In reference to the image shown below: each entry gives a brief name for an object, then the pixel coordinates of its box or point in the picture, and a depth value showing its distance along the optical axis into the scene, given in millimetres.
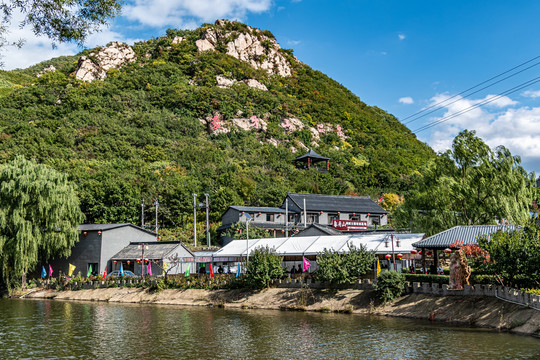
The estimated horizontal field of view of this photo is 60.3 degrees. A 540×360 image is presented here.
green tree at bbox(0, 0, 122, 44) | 13224
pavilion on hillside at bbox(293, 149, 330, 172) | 101688
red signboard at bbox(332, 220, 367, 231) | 61041
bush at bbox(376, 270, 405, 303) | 32938
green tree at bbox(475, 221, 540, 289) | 27312
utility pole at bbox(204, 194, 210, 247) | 61850
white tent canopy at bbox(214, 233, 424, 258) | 38719
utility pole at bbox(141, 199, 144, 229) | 65750
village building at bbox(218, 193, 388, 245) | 65312
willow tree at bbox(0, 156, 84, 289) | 44656
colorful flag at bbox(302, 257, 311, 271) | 39344
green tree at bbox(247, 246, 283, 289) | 39188
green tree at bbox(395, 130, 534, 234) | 38875
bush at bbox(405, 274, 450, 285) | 31875
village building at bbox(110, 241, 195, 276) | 49219
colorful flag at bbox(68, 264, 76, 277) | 48019
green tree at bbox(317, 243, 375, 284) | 35969
